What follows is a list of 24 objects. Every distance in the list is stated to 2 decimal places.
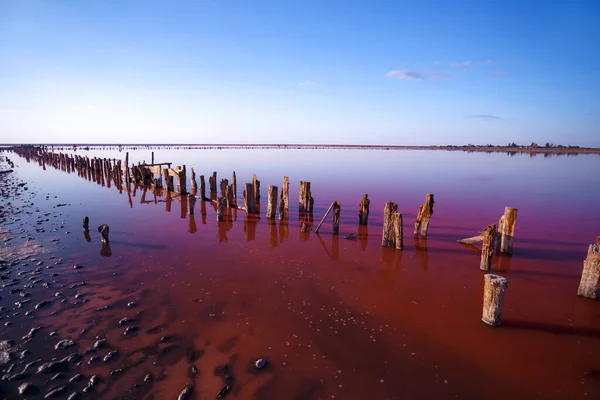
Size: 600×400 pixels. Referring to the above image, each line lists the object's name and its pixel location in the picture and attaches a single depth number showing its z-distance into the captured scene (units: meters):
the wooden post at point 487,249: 8.09
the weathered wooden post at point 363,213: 12.86
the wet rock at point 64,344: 5.16
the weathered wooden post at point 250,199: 14.69
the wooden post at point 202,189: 17.13
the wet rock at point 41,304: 6.36
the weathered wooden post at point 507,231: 9.46
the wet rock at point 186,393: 4.23
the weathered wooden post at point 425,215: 11.03
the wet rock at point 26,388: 4.26
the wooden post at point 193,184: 19.36
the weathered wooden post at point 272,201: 13.76
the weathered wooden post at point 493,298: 5.70
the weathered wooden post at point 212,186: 17.44
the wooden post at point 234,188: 16.37
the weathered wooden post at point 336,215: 11.59
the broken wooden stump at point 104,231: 10.10
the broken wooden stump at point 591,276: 6.77
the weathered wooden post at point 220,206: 13.11
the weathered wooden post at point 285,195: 13.63
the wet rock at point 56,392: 4.23
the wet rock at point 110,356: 4.92
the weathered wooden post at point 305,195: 14.60
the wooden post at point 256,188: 15.66
